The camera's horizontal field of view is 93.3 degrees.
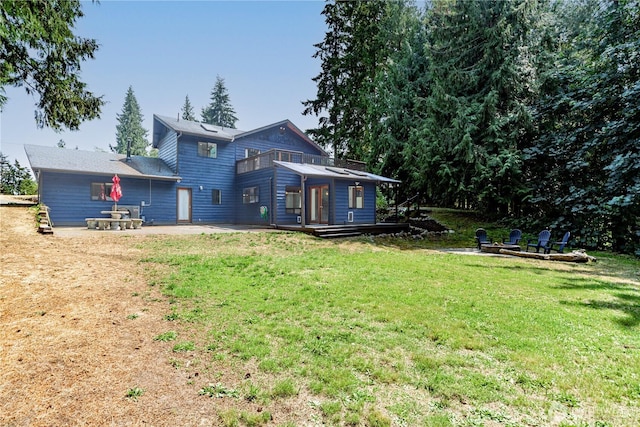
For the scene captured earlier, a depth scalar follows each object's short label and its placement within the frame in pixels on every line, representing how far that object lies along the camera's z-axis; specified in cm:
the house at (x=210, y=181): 1439
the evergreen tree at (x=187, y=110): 4875
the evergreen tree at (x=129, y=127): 4259
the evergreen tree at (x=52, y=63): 782
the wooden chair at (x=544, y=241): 1012
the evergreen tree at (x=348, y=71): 2444
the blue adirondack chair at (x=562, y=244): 984
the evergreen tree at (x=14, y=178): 2298
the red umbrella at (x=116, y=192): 1298
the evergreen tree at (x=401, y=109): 1892
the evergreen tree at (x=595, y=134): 1204
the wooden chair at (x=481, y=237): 1116
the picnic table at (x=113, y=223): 1216
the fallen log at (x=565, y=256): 934
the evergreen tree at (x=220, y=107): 4243
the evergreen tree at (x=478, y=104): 1491
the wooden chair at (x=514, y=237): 1132
